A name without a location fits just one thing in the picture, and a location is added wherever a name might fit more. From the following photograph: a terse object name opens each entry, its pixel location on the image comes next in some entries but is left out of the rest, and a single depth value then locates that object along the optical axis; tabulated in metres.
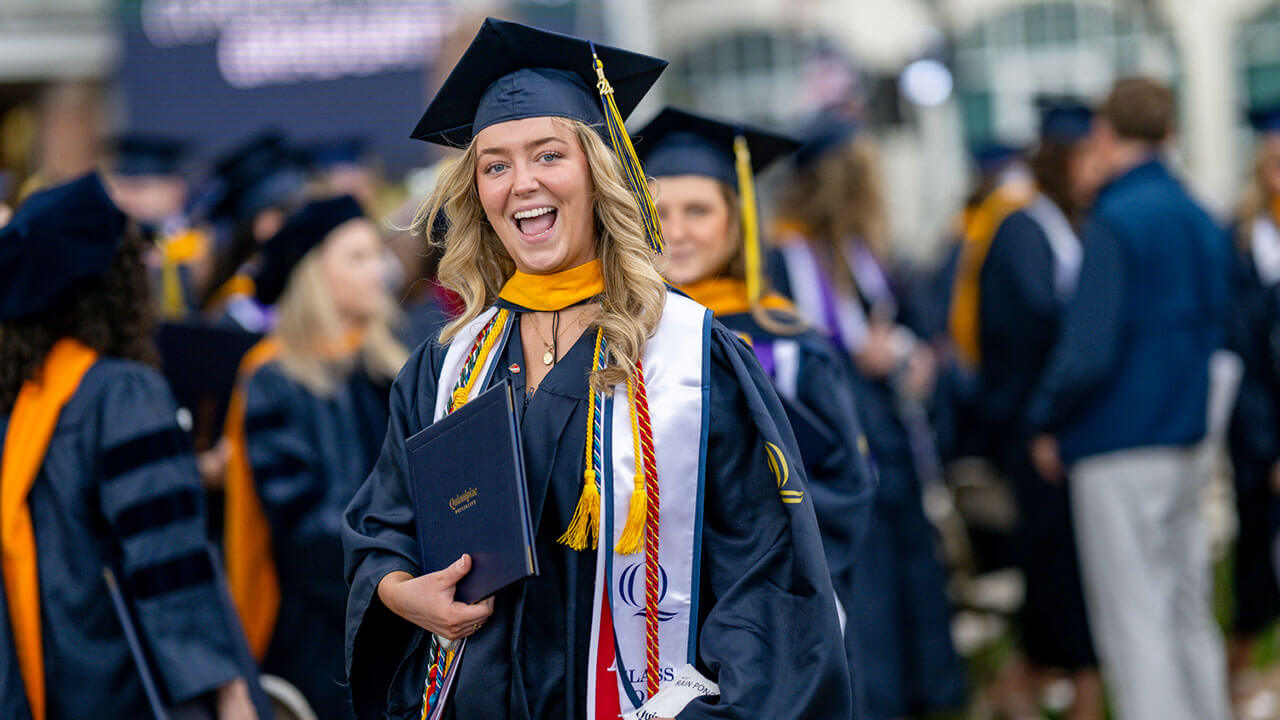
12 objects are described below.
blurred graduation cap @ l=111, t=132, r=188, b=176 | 14.42
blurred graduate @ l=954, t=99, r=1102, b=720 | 11.79
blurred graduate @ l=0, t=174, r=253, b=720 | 6.26
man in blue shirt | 10.02
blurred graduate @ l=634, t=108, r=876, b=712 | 7.29
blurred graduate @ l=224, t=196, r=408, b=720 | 9.36
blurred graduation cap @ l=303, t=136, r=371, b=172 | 14.90
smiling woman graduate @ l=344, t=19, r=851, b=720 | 4.71
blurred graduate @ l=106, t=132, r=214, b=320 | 13.64
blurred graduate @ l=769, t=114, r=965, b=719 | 10.70
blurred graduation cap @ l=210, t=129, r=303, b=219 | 12.52
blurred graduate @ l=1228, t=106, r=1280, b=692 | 11.67
